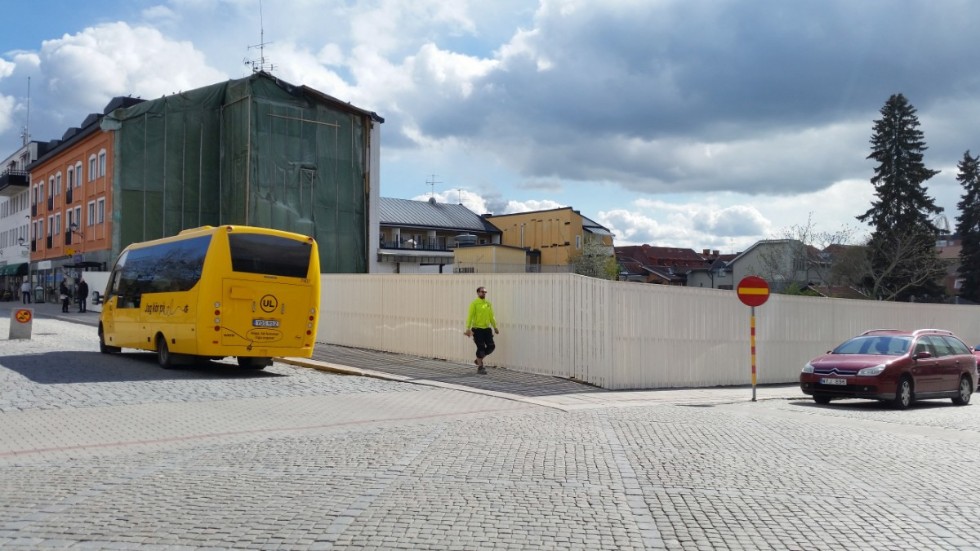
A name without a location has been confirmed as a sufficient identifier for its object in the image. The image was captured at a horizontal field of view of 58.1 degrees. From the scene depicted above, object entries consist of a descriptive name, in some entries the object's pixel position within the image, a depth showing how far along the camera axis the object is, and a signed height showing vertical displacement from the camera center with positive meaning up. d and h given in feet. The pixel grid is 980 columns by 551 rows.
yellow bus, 56.54 +0.36
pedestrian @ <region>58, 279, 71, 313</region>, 140.67 +0.62
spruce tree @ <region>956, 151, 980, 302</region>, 215.51 +19.74
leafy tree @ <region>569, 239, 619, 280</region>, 236.43 +11.22
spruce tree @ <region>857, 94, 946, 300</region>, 179.32 +18.83
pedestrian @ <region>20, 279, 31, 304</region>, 187.01 +1.89
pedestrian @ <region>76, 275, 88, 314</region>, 139.64 +1.27
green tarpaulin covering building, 157.28 +25.08
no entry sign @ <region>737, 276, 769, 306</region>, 57.52 +0.80
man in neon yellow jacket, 59.72 -1.36
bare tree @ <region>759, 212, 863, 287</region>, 193.57 +9.78
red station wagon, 54.34 -4.13
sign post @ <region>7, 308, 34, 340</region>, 79.82 -2.03
